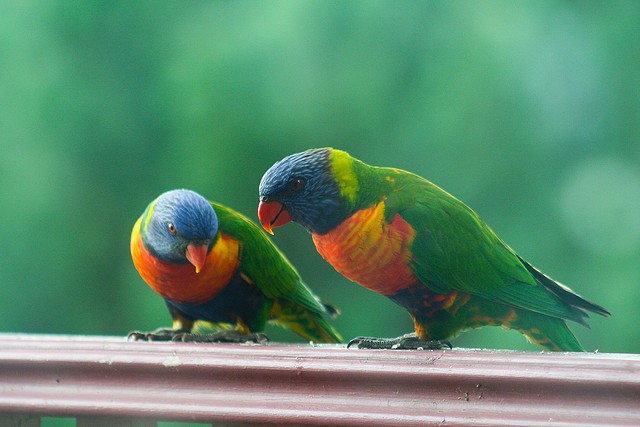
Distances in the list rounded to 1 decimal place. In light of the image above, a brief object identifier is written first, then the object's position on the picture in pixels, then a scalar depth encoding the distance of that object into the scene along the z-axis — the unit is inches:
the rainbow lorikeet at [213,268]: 152.2
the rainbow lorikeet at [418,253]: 149.1
